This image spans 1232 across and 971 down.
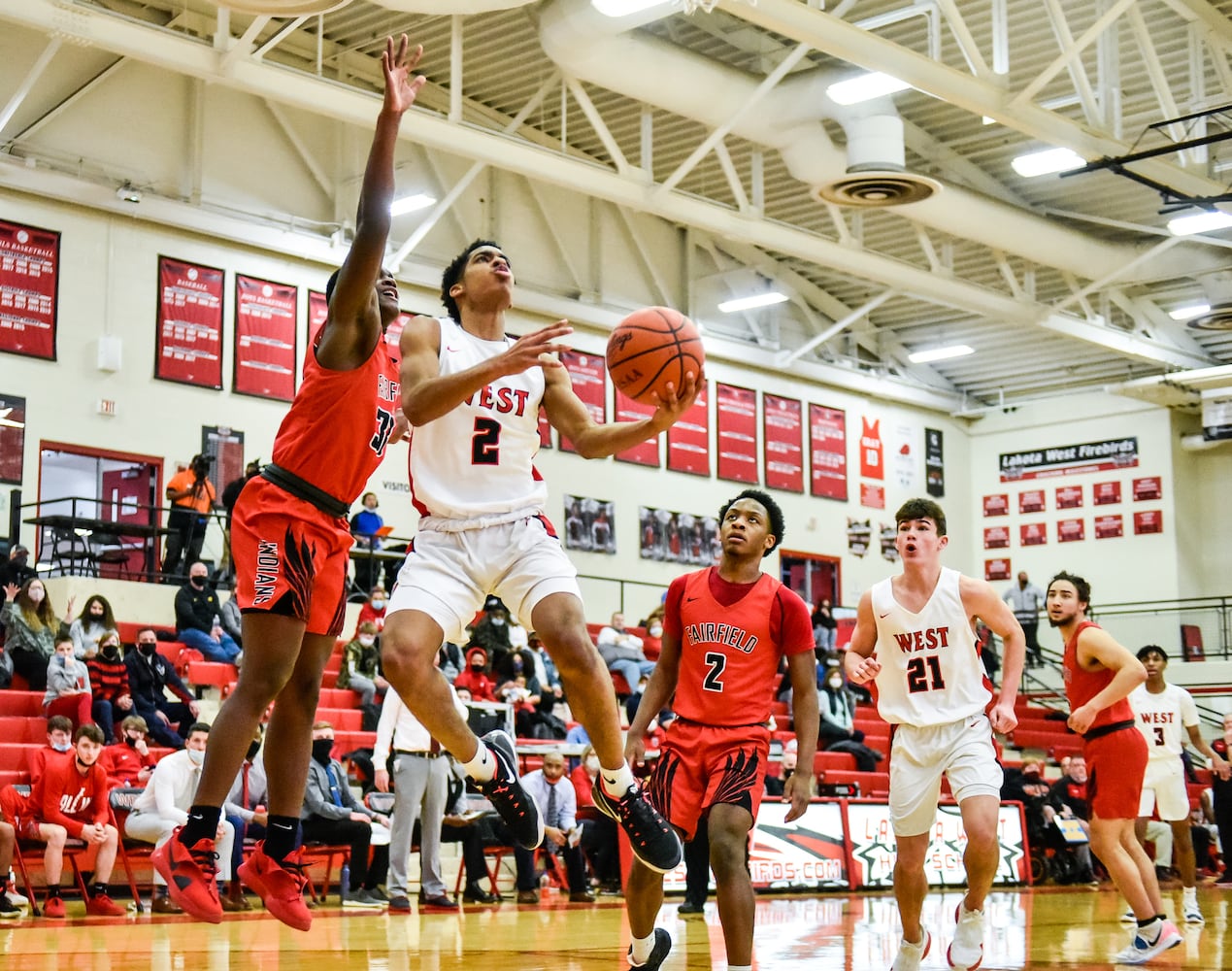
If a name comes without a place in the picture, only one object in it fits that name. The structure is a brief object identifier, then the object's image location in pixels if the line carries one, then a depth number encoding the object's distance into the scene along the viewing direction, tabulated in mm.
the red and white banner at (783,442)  27312
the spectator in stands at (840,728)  18531
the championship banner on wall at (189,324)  19688
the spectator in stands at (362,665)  15555
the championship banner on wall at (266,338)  20453
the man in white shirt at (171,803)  11094
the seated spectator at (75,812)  11000
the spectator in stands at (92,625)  14133
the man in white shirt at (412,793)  11523
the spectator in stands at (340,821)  11602
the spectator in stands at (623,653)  18155
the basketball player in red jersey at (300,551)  5027
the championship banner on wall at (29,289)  18344
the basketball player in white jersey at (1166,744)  12914
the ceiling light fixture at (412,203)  21094
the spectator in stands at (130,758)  12117
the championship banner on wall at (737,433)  26547
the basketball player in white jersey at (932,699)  6863
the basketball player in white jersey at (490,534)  5336
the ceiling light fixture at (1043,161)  19484
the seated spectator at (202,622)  15594
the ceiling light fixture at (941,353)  28797
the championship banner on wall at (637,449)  24859
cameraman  17359
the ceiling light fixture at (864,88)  17375
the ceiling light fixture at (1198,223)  20669
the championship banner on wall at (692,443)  25641
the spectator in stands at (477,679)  15133
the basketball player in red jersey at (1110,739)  8312
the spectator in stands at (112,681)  13148
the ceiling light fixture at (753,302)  25861
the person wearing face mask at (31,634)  13938
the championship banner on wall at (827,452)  27984
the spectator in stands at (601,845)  13984
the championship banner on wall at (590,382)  24031
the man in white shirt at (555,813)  13156
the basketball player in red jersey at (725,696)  6375
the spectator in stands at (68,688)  12594
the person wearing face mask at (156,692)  13328
